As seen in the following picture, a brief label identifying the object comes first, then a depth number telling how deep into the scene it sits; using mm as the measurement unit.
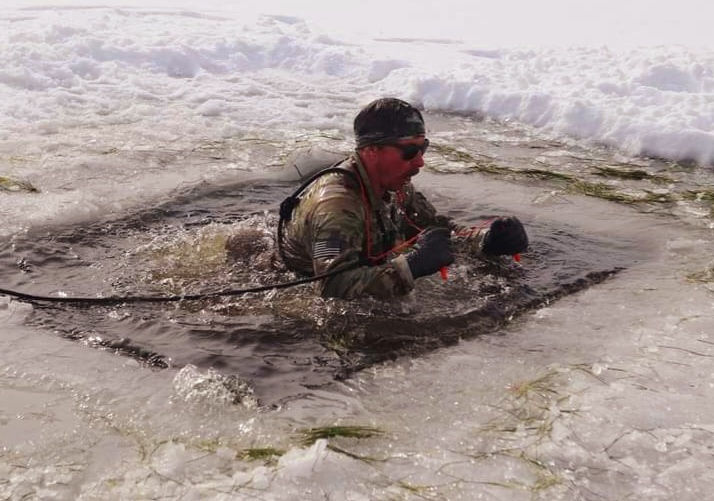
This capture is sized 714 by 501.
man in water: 4090
